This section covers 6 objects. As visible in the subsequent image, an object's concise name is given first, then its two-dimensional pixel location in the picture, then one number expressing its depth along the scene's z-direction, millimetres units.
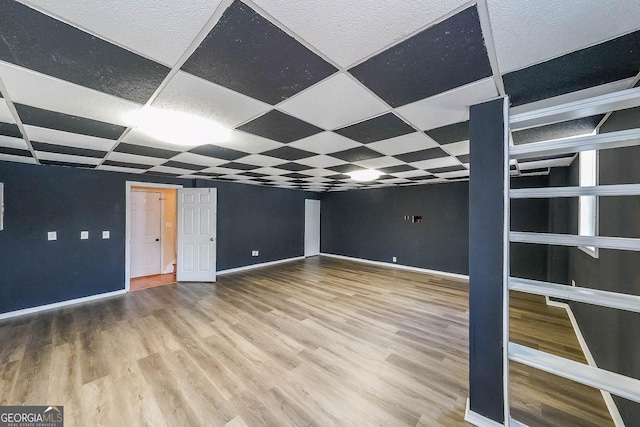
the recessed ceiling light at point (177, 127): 1876
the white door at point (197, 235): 5109
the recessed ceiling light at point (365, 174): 4166
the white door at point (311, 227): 7945
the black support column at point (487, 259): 1586
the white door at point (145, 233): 5465
